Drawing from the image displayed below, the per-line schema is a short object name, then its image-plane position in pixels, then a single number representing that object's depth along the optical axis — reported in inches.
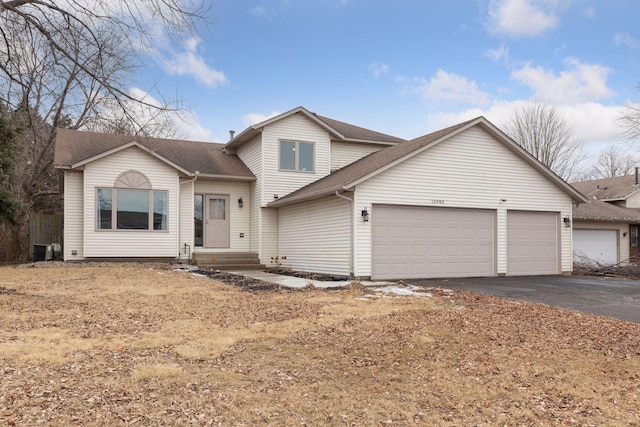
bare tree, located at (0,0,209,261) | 279.3
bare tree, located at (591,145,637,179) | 1755.7
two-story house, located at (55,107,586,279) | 545.6
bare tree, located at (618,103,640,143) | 818.8
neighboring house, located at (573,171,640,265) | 848.9
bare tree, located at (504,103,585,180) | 1339.8
